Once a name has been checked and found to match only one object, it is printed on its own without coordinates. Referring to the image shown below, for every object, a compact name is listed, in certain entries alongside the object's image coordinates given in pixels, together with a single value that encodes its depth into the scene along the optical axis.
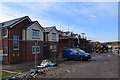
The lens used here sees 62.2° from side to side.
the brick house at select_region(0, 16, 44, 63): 13.12
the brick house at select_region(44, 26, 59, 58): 18.95
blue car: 14.38
